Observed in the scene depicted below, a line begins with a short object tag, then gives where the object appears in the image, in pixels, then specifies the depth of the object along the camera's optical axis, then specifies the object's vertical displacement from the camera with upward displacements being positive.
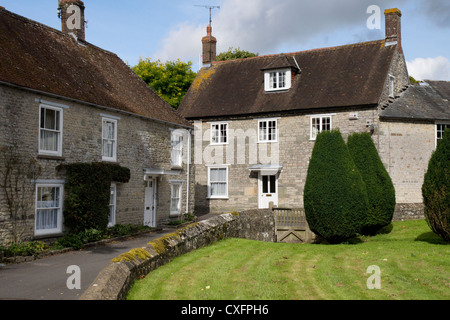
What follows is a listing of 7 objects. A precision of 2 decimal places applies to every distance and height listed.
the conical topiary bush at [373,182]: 20.55 -0.05
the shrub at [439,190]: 13.68 -0.27
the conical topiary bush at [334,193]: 16.70 -0.43
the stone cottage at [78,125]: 15.90 +2.24
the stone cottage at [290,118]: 26.23 +3.73
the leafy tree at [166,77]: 42.81 +9.43
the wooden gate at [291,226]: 22.23 -2.14
